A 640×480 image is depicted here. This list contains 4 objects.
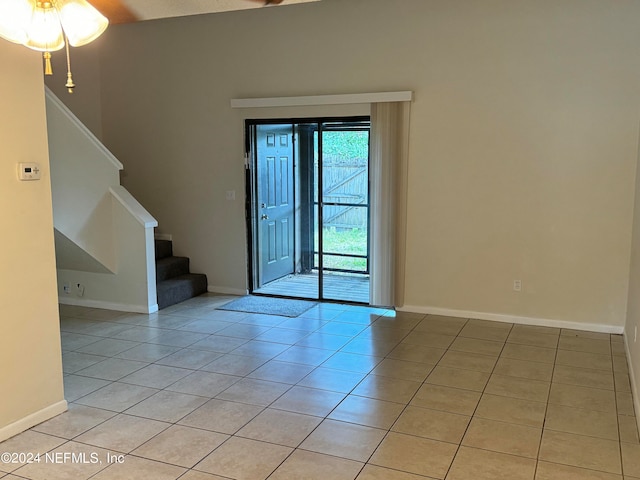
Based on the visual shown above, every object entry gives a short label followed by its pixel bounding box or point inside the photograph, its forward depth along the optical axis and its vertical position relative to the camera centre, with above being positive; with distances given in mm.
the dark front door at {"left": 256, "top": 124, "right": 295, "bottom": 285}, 6340 -260
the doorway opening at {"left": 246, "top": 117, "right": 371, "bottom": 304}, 6004 -326
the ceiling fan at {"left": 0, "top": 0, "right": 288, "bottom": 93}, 2545 +696
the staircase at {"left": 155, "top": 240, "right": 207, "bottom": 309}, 6074 -1117
